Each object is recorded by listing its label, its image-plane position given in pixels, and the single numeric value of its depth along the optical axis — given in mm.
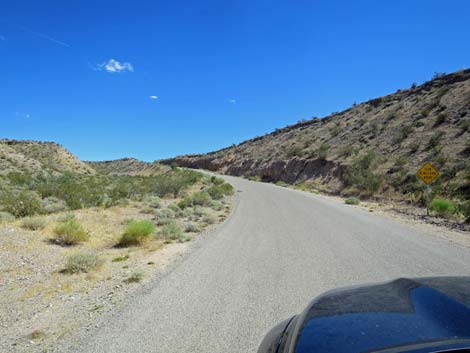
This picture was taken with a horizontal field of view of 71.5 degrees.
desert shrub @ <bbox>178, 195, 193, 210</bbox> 17697
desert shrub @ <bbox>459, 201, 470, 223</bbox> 13734
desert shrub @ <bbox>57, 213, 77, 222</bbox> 11912
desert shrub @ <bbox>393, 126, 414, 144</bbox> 33447
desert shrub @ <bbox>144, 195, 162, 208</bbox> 18078
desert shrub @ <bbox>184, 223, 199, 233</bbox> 11945
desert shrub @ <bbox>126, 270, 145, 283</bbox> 6457
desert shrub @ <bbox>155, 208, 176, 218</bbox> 14788
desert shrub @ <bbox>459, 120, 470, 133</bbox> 27688
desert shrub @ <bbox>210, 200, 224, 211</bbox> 17788
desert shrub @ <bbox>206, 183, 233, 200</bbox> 22672
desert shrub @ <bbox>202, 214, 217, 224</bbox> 13570
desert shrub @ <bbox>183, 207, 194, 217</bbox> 15411
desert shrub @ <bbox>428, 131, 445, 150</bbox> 28000
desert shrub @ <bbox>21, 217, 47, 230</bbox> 11125
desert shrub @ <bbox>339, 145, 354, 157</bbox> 38197
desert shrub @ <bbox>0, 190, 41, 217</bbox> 13320
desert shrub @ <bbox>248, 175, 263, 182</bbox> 52850
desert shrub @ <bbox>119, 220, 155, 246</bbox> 10031
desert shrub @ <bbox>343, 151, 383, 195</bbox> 26391
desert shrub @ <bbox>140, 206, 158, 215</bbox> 16031
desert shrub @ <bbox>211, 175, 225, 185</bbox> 33603
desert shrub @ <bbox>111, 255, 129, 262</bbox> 8244
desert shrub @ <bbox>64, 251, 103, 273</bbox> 7367
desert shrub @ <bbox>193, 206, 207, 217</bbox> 15475
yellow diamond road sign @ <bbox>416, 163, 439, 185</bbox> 16516
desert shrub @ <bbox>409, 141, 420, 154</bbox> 29438
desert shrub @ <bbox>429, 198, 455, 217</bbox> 15750
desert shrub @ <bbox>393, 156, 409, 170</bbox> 27767
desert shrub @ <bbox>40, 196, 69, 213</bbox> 14687
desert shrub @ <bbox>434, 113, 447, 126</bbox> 32106
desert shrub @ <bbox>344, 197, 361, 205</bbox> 21445
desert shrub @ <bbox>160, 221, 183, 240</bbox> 10573
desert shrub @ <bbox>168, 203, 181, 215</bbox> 16422
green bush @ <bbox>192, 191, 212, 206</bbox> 19150
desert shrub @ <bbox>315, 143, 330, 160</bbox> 41562
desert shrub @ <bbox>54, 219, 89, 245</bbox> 10000
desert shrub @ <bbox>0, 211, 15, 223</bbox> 11900
